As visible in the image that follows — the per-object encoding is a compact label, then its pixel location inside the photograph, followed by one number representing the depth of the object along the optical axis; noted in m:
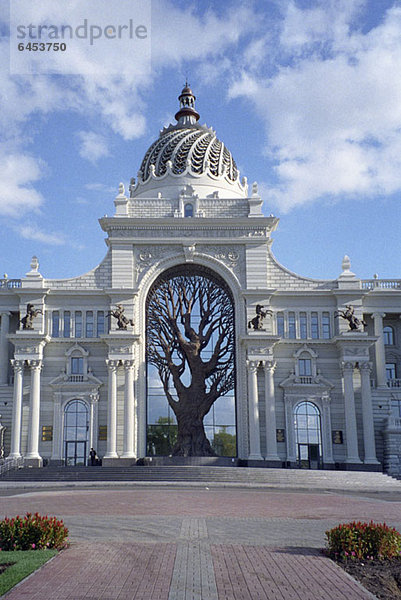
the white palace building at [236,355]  50.16
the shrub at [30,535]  14.28
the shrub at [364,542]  13.41
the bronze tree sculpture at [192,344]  52.41
